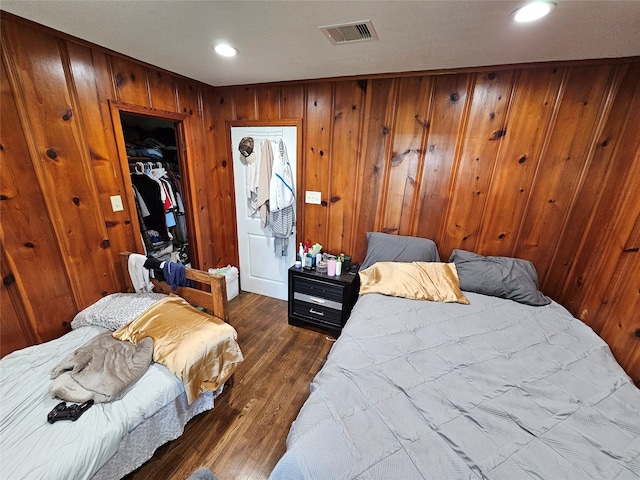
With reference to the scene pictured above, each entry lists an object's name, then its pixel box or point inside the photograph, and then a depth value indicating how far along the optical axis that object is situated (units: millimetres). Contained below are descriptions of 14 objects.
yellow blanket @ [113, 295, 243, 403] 1420
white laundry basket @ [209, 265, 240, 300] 2949
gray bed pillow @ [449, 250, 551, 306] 1858
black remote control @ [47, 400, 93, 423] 1102
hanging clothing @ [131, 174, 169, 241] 2677
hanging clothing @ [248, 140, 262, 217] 2637
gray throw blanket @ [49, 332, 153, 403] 1196
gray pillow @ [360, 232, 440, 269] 2209
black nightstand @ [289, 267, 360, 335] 2295
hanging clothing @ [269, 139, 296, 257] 2527
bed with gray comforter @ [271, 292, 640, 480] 843
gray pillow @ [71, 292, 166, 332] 1665
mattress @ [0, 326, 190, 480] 968
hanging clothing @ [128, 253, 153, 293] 1900
